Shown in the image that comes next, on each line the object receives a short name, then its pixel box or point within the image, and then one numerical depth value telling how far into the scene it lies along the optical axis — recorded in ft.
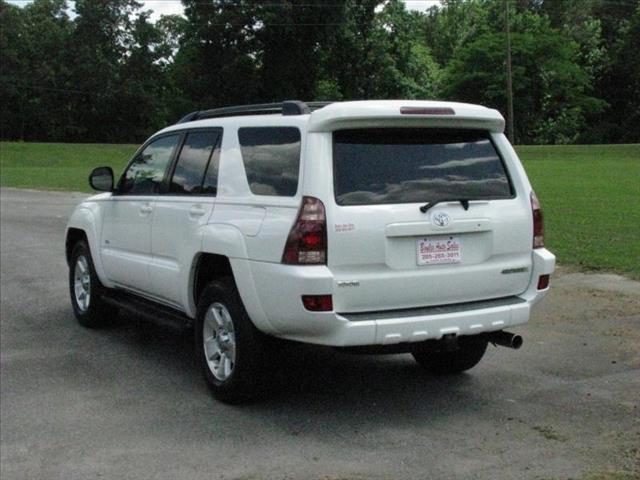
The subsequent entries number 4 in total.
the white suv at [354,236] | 16.21
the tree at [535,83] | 210.38
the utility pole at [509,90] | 182.60
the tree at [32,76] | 254.47
